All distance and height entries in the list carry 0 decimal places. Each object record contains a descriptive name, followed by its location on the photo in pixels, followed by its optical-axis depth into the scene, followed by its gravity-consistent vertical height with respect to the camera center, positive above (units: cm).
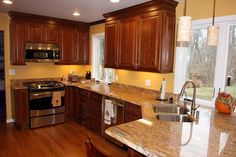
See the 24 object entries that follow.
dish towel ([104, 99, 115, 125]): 347 -89
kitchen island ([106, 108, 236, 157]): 134 -60
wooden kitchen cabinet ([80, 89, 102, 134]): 387 -101
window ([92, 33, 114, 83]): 518 +18
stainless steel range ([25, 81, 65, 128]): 417 -93
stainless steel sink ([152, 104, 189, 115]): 269 -63
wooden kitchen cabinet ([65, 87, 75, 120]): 463 -99
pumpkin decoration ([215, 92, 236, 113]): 234 -46
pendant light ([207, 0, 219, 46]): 190 +30
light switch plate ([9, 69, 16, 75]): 450 -22
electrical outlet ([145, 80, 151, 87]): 359 -35
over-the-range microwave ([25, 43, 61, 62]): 443 +24
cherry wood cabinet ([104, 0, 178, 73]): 300 +48
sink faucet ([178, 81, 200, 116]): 230 -51
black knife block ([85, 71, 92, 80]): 530 -35
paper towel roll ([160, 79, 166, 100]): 316 -40
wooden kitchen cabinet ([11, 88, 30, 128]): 403 -96
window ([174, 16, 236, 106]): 264 +5
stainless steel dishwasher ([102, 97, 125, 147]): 328 -86
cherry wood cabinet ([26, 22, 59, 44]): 441 +72
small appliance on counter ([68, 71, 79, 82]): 503 -37
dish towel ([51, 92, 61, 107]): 435 -83
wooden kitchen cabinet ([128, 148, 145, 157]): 160 -75
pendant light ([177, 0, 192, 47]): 162 +31
